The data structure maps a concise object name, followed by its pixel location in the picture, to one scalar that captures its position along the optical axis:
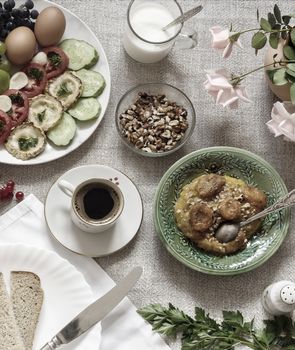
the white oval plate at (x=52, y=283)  1.66
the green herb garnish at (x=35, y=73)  1.73
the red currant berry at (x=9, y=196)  1.72
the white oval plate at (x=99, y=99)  1.71
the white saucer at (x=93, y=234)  1.70
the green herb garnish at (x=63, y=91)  1.74
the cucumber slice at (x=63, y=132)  1.72
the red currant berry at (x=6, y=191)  1.71
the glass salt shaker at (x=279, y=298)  1.63
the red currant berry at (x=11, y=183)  1.72
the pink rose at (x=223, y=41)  1.60
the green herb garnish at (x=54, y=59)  1.74
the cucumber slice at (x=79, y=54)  1.76
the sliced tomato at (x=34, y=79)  1.73
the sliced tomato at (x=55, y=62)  1.74
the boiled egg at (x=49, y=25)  1.72
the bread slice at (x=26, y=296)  1.65
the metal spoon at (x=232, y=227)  1.68
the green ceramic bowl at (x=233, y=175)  1.69
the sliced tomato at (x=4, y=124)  1.69
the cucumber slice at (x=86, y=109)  1.74
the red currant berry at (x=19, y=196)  1.72
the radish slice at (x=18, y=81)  1.73
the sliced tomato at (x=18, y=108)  1.71
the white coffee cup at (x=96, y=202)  1.65
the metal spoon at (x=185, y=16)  1.71
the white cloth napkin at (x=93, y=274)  1.70
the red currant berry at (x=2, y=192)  1.71
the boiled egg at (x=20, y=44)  1.70
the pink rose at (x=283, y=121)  1.60
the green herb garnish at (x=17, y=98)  1.72
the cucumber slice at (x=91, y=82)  1.75
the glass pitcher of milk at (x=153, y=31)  1.75
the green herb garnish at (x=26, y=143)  1.71
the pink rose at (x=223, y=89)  1.65
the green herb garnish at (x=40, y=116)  1.72
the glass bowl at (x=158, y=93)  1.74
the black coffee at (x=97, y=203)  1.66
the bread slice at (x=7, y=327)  1.61
